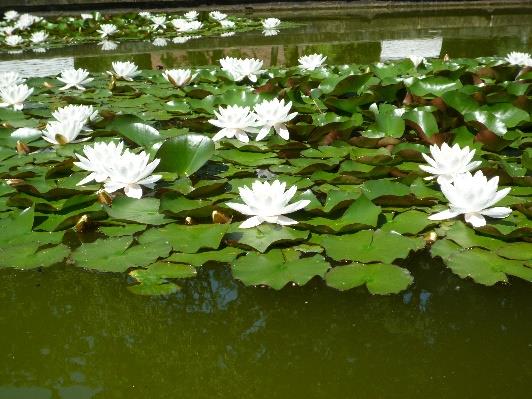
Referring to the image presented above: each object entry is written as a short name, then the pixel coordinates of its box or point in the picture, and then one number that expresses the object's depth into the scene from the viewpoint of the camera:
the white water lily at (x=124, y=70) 4.09
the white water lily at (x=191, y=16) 8.78
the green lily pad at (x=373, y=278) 1.54
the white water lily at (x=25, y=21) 7.77
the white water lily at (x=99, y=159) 2.08
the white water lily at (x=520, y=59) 3.83
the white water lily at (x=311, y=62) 4.21
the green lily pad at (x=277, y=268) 1.58
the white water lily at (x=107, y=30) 7.50
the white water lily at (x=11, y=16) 8.64
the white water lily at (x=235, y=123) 2.68
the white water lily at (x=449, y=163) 2.05
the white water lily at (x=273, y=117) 2.65
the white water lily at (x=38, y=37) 7.06
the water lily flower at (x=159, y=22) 8.24
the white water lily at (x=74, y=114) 2.78
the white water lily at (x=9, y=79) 3.52
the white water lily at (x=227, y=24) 8.16
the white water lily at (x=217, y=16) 8.89
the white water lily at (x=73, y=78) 3.84
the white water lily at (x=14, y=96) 3.30
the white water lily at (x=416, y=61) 3.99
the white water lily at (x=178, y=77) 3.78
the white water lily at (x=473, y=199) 1.75
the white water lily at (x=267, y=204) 1.81
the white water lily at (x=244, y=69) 3.81
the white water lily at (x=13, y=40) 6.85
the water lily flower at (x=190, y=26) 7.97
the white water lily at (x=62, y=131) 2.67
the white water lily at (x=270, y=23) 8.19
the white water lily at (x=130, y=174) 2.01
